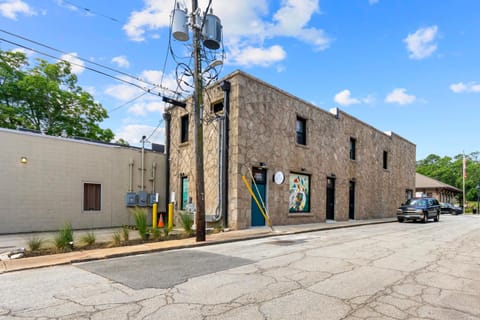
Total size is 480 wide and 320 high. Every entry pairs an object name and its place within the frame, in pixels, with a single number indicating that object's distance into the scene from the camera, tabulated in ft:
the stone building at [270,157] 46.52
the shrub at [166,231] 37.31
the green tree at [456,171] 200.90
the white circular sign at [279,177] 48.19
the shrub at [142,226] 34.74
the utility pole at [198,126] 34.73
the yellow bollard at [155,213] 47.82
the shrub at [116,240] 31.94
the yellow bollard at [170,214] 39.66
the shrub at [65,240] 28.83
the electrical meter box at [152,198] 56.76
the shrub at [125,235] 33.54
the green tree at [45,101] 79.97
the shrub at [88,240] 31.17
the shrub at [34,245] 28.07
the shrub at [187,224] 39.04
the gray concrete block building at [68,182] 42.37
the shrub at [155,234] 35.78
